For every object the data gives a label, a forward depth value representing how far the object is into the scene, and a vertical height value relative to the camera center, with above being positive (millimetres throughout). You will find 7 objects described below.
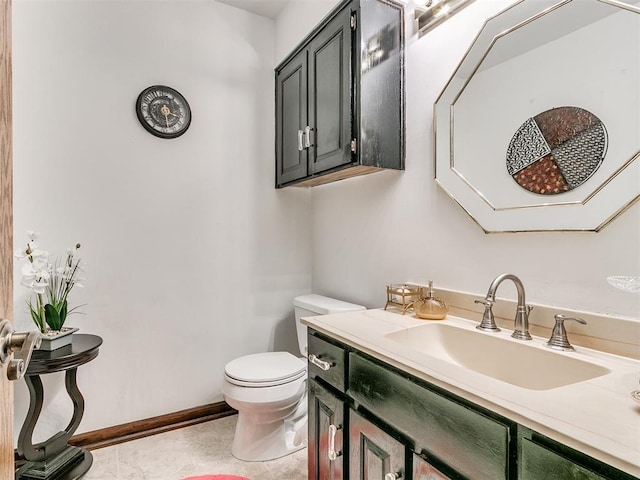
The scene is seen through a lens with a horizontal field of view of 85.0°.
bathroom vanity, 590 -367
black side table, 1523 -853
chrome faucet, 1068 -221
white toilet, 1669 -782
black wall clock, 2008 +756
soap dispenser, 1315 -267
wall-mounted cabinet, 1518 +689
